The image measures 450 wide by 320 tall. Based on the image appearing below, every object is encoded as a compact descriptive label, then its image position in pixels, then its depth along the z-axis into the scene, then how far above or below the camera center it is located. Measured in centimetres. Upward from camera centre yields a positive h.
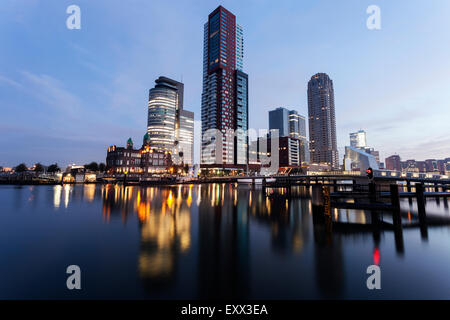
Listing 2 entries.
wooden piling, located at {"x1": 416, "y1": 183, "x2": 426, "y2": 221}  1528 -210
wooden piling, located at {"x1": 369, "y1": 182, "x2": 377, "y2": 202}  1571 -145
